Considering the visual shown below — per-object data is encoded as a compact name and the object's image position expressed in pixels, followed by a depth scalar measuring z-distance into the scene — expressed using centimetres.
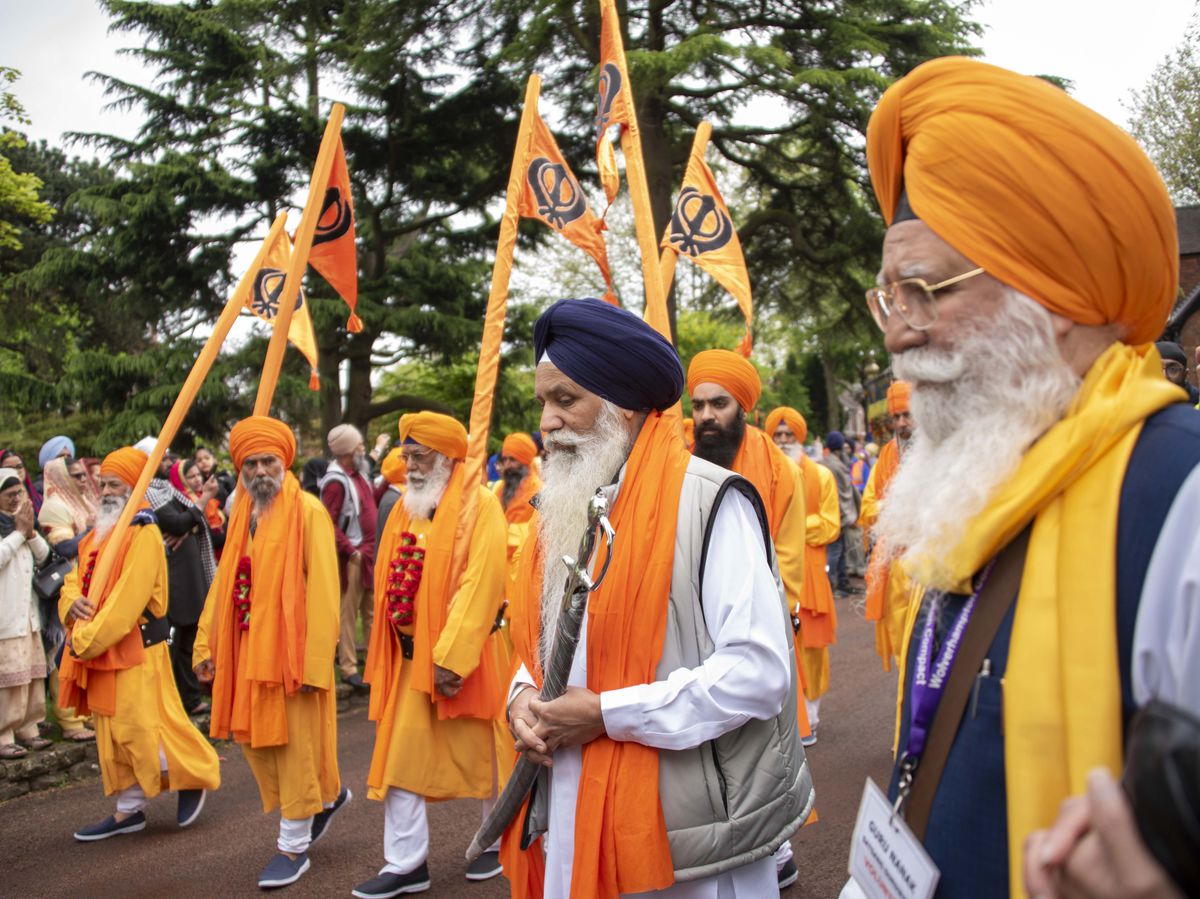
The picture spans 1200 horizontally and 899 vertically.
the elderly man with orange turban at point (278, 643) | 538
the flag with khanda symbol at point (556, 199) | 661
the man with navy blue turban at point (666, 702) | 242
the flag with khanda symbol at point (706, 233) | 715
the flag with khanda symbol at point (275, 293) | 713
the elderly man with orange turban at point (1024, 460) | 131
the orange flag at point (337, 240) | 679
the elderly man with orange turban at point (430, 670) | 503
